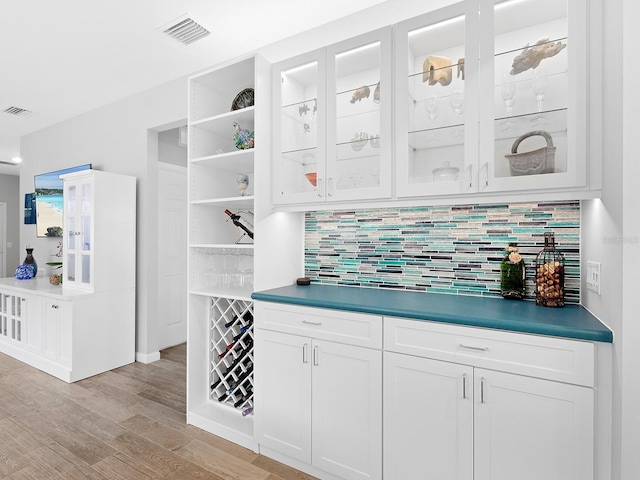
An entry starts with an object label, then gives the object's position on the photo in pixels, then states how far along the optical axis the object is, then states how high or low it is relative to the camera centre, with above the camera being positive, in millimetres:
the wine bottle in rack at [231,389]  2426 -1085
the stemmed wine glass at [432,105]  1751 +670
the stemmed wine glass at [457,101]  1670 +664
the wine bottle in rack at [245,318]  2456 -577
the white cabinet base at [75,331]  3084 -880
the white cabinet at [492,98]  1440 +644
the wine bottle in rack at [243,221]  2463 +128
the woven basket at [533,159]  1495 +347
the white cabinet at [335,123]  1860 +665
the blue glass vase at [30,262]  4160 -294
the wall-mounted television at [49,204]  4340 +419
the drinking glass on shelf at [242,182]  2434 +391
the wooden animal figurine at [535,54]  1479 +802
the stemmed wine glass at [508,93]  1576 +657
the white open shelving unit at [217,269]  2350 -224
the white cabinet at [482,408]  1281 -686
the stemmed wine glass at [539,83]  1516 +680
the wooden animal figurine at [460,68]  1667 +817
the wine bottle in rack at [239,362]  2432 -884
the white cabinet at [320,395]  1669 -812
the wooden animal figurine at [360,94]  1916 +800
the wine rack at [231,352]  2426 -816
